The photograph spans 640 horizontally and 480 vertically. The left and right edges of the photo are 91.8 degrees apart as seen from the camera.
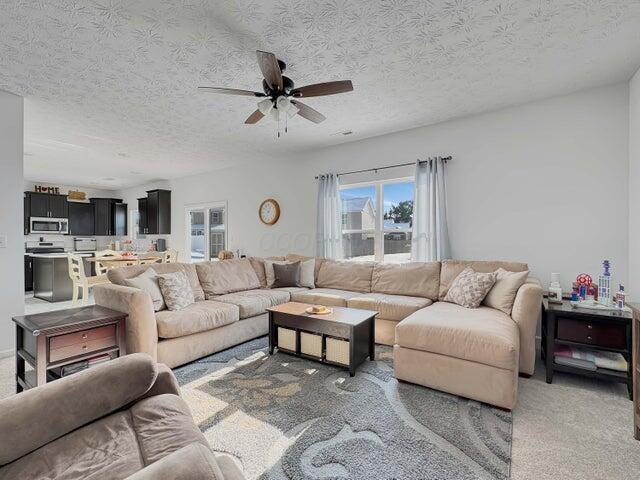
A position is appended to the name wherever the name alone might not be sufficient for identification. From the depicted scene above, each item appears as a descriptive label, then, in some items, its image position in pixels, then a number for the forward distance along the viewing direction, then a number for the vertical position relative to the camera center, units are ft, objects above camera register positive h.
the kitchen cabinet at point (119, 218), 28.73 +2.11
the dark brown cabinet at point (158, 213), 24.30 +2.22
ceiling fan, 7.13 +3.71
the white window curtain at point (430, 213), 12.61 +1.08
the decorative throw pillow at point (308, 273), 14.61 -1.58
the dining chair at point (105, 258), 19.31 -1.19
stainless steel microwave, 23.68 +1.25
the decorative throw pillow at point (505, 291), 9.17 -1.57
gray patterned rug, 5.23 -3.80
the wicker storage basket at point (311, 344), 9.20 -3.16
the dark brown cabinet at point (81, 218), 26.26 +1.93
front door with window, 21.72 +0.69
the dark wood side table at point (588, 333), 7.61 -2.44
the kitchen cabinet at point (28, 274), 21.49 -2.33
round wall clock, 18.29 +1.73
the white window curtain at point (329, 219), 15.64 +1.06
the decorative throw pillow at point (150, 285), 9.71 -1.42
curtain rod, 12.73 +3.35
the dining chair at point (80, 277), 17.33 -2.11
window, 14.34 +0.94
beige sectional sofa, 7.20 -2.27
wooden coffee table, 8.72 -2.84
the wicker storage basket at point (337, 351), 8.75 -3.18
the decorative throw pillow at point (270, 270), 14.71 -1.47
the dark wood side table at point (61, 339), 6.71 -2.32
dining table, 19.10 -1.24
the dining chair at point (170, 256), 21.76 -1.11
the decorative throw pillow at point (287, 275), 14.51 -1.66
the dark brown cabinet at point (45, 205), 23.62 +2.81
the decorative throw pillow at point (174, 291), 10.04 -1.68
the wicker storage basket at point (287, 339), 9.77 -3.16
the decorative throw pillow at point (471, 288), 9.75 -1.58
